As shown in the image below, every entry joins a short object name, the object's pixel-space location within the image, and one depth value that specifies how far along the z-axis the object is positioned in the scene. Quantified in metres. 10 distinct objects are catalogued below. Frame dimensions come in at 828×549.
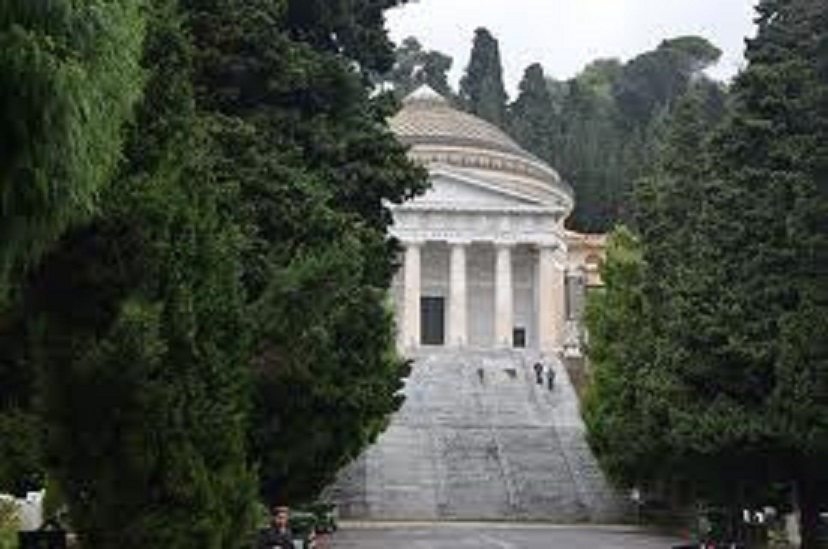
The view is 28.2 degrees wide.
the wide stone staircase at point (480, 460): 40.31
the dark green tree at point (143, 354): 11.21
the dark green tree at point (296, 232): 15.52
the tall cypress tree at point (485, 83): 97.81
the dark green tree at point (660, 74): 111.38
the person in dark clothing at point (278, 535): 16.50
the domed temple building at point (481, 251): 71.12
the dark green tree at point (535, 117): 93.25
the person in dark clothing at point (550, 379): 54.97
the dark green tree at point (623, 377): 31.44
